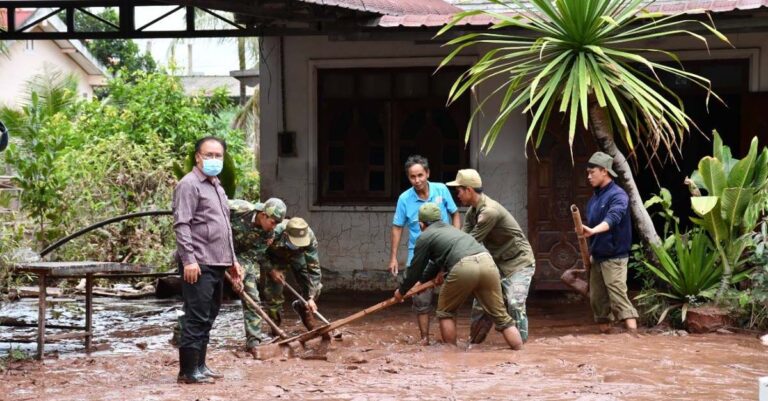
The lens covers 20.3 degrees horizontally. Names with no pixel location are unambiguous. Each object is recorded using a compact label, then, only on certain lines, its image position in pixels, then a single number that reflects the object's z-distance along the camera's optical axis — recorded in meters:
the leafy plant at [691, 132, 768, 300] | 19.41
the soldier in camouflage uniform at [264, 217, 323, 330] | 18.04
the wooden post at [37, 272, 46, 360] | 17.30
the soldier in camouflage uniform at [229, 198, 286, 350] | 17.74
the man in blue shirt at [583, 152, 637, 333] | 19.18
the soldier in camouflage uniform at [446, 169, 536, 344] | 18.09
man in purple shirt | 15.01
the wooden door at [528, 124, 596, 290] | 24.54
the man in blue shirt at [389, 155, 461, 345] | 19.11
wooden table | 16.92
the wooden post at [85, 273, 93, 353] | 18.59
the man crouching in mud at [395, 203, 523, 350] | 17.18
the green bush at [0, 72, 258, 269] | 29.76
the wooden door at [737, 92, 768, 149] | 23.41
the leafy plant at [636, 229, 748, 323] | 19.77
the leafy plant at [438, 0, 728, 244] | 18.97
